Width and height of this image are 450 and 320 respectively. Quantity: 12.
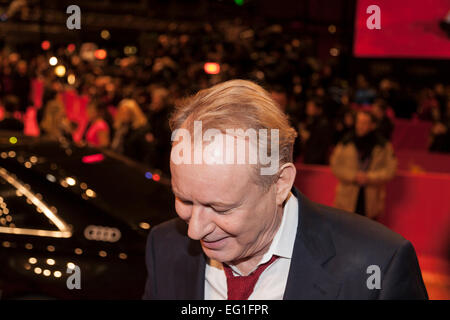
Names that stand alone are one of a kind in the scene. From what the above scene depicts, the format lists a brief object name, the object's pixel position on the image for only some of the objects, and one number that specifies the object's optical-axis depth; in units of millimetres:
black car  3139
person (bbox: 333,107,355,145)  8492
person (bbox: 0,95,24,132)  7406
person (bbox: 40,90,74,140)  8375
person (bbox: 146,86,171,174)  6355
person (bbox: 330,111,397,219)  5555
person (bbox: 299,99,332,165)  7527
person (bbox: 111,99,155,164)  6449
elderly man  1434
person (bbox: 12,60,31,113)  11734
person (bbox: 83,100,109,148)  6969
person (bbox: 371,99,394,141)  7934
